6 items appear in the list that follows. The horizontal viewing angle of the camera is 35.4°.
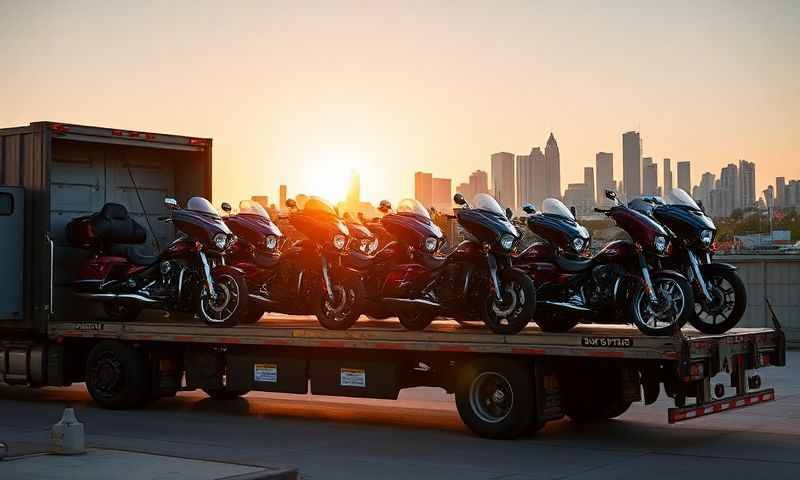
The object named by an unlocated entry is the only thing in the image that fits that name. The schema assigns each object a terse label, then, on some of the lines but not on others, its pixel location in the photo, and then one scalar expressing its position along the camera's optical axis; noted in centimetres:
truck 1208
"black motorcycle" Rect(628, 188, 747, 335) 1269
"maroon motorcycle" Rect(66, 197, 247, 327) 1521
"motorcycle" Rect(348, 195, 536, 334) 1287
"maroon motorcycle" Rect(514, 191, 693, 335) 1207
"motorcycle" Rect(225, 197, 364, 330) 1427
